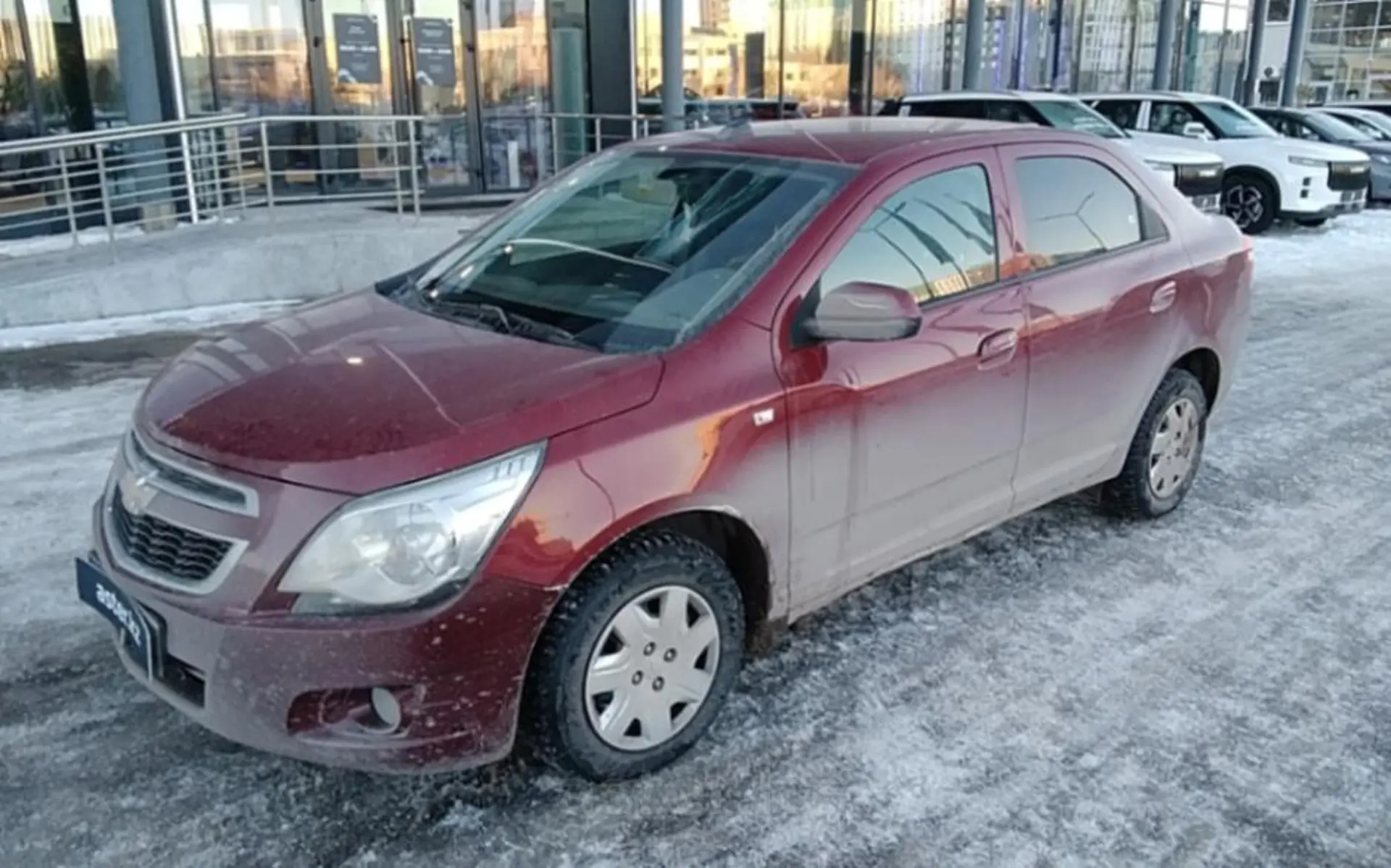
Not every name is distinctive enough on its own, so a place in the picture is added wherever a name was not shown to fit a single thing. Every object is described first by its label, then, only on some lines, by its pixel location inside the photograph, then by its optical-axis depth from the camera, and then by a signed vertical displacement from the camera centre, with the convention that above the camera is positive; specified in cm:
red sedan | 255 -87
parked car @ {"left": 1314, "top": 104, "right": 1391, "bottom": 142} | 1894 -68
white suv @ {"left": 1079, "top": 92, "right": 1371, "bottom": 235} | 1403 -96
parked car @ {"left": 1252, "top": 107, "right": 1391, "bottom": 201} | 1738 -79
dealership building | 1140 +27
